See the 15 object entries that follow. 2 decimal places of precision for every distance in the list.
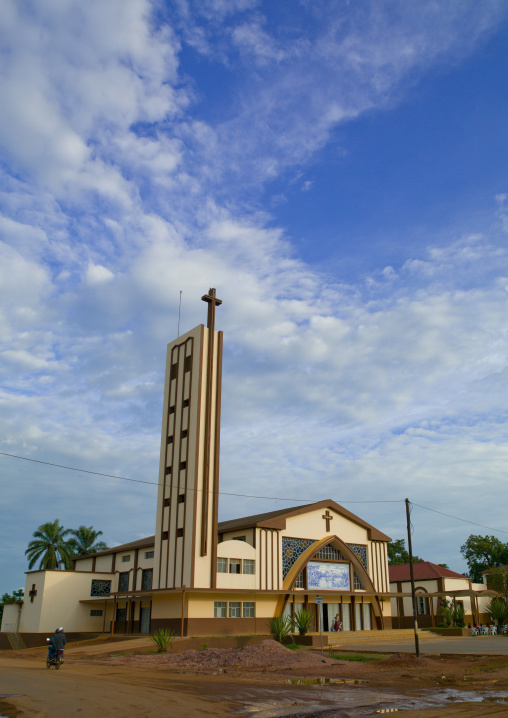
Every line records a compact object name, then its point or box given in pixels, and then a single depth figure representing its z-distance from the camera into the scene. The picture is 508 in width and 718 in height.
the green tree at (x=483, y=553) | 81.50
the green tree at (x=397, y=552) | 81.23
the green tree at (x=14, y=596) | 69.62
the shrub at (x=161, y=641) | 29.67
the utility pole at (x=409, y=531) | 27.92
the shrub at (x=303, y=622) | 35.59
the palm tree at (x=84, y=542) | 68.81
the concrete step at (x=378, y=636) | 37.72
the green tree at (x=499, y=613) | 45.81
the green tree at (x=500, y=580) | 57.49
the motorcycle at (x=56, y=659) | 21.09
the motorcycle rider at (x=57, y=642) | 20.78
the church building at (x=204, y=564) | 37.22
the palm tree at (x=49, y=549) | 63.81
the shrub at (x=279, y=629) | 32.97
